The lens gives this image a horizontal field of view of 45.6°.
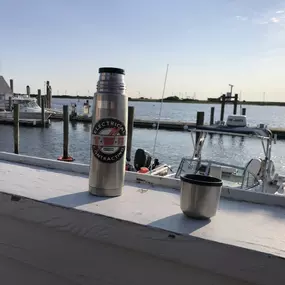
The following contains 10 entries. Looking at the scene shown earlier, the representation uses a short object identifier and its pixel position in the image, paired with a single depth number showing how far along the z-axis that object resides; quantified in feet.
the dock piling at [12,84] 141.34
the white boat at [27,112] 95.35
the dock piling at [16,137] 50.88
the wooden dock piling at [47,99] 132.77
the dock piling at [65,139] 45.52
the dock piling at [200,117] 55.42
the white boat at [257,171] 16.84
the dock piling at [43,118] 93.77
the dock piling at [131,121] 41.03
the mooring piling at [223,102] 103.79
